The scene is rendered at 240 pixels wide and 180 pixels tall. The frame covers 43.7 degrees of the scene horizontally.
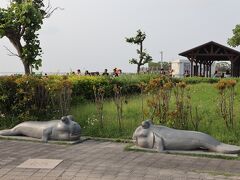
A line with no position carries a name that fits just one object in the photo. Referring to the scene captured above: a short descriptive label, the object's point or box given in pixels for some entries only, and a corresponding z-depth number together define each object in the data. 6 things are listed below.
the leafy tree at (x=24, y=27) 12.99
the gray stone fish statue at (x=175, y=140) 5.93
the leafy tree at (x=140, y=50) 26.07
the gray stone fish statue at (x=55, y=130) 6.62
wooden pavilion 24.45
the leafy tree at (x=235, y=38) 26.92
